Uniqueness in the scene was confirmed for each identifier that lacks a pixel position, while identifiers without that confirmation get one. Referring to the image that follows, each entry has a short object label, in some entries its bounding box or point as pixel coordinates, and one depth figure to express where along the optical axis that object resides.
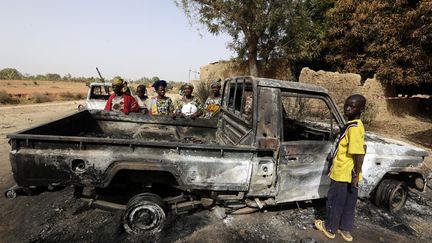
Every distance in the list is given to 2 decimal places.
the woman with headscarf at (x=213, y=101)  5.98
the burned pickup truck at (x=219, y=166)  2.91
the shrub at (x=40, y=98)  20.65
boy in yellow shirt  3.05
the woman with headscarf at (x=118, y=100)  5.37
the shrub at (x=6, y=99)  18.02
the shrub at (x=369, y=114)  10.96
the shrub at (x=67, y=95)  24.99
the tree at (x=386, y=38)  10.63
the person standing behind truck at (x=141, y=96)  6.35
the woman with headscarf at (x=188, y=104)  5.96
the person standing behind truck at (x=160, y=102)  5.89
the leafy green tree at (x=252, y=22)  12.98
